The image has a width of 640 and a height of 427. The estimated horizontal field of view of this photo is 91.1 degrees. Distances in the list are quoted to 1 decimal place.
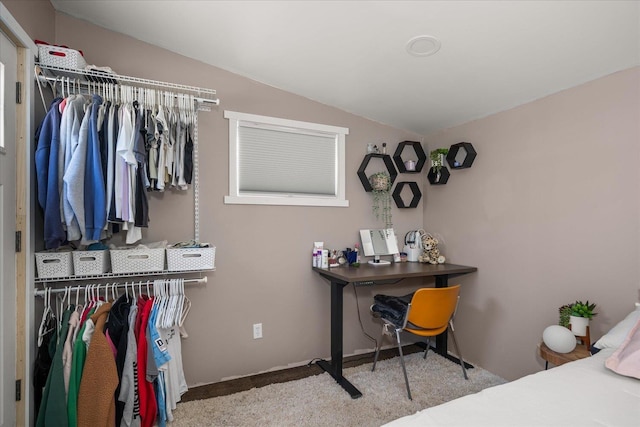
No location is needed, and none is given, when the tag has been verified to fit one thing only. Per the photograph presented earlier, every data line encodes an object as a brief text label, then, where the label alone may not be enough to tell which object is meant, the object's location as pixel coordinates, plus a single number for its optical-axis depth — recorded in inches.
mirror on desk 117.3
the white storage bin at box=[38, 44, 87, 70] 69.1
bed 37.5
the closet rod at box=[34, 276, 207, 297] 70.1
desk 90.6
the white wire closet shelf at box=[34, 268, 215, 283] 70.8
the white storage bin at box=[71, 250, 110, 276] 72.0
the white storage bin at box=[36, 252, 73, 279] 68.2
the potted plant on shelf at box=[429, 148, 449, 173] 117.0
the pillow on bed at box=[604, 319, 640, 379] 47.8
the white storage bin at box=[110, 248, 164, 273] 75.2
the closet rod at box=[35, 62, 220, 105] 70.8
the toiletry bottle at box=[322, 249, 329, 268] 106.9
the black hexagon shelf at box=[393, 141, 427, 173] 121.5
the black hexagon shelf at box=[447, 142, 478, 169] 107.3
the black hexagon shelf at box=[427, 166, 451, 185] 117.5
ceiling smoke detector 73.7
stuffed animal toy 115.0
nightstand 67.9
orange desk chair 86.1
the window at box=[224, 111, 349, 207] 100.2
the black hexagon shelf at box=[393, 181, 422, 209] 123.4
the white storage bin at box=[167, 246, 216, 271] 80.0
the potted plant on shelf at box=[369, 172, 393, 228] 115.3
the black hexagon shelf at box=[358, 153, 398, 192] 116.6
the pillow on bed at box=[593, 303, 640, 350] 58.4
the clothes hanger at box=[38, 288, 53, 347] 68.2
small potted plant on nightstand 72.5
